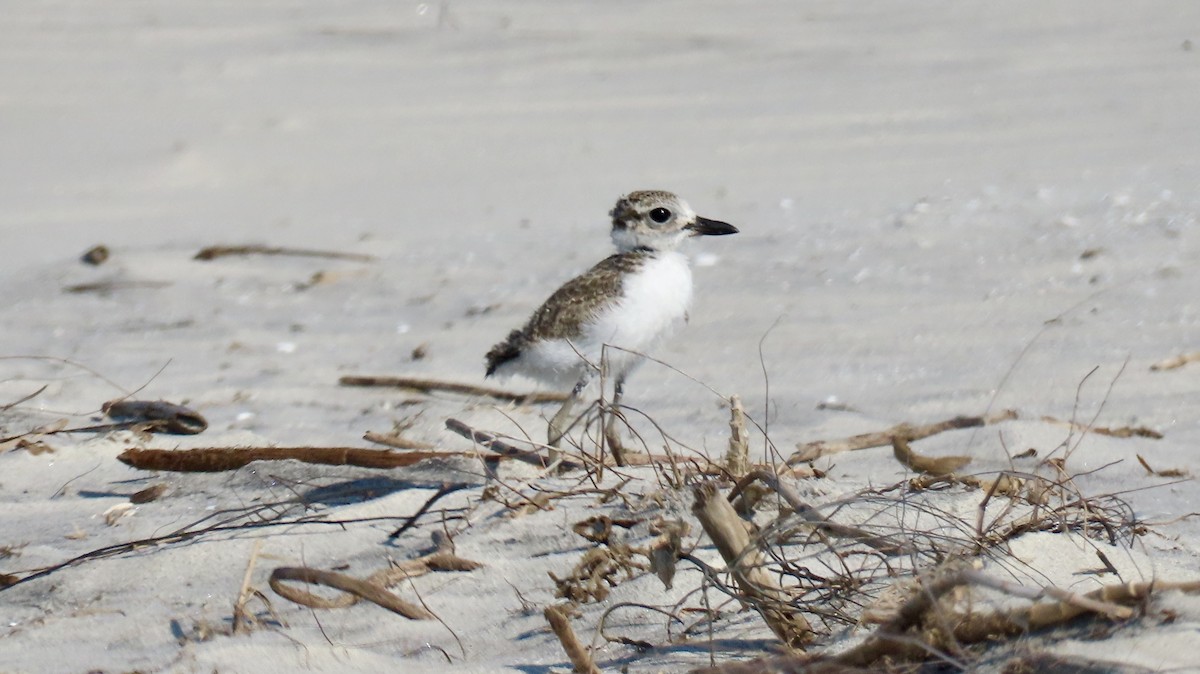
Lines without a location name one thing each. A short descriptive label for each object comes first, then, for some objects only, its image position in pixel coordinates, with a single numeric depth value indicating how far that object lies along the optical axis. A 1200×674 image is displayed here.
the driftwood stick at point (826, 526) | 4.80
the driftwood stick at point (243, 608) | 5.41
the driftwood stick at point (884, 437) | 7.74
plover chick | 8.31
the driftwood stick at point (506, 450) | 6.98
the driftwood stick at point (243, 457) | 7.23
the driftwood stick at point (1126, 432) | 8.26
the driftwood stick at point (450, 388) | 10.00
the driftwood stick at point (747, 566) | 4.79
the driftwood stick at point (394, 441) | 7.73
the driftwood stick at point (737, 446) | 6.17
